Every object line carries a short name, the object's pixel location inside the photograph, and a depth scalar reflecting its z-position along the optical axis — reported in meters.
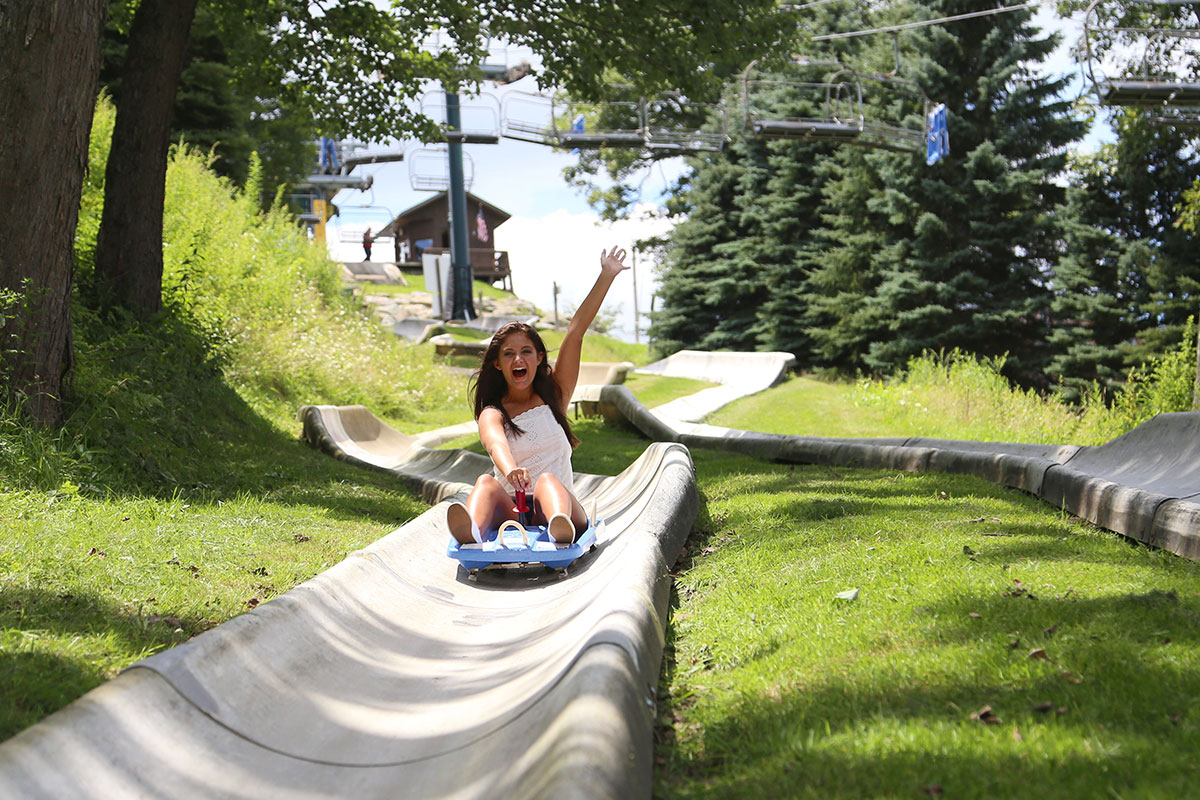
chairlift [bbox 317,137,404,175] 42.97
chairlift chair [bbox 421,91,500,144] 30.06
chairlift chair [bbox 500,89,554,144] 25.62
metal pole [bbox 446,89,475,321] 35.44
